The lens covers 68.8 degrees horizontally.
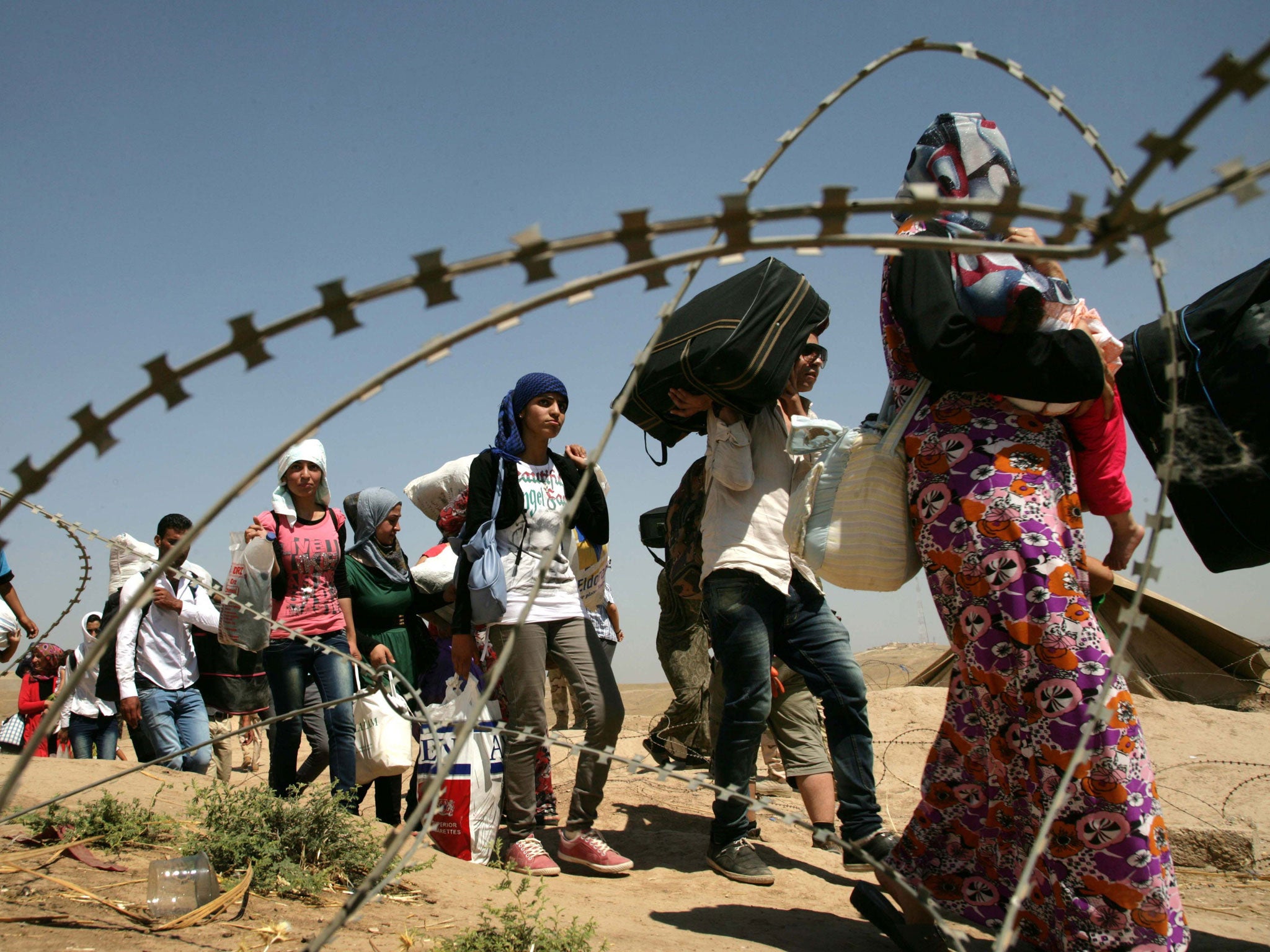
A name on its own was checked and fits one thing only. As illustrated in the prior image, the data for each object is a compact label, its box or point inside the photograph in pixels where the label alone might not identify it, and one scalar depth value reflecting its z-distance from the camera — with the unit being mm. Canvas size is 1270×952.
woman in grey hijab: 4691
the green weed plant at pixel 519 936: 2143
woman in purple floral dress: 1950
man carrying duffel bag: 3227
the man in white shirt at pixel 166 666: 5281
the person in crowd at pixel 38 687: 7508
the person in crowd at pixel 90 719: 6305
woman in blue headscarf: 3551
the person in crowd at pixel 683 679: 5430
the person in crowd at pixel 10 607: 5895
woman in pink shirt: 4254
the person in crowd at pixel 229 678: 5848
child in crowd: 2174
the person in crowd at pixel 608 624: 5363
